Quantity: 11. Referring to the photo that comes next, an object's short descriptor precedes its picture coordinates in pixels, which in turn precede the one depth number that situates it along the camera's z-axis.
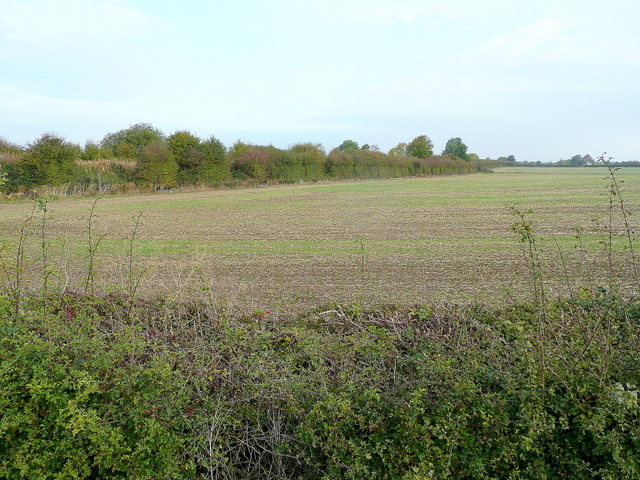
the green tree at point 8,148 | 39.37
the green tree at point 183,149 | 46.56
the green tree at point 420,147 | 114.75
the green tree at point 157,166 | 42.94
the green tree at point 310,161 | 60.34
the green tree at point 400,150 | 118.88
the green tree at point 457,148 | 142.38
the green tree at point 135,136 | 62.78
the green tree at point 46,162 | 34.47
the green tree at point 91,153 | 46.22
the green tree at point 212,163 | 47.53
